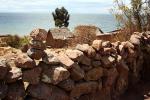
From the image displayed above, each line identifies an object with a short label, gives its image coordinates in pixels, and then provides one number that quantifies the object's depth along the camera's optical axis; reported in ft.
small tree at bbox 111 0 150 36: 19.09
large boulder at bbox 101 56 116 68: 11.00
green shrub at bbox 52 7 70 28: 56.42
